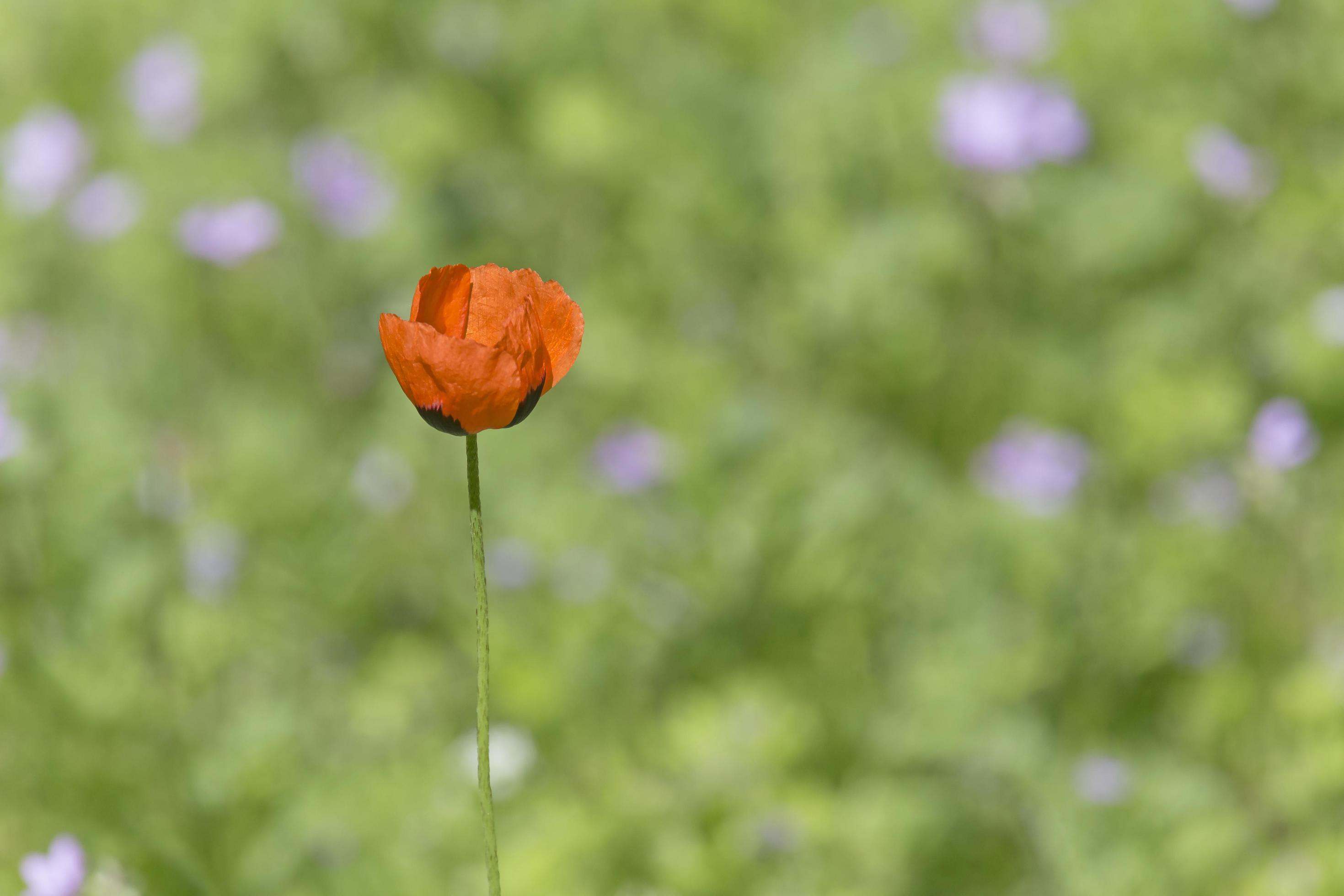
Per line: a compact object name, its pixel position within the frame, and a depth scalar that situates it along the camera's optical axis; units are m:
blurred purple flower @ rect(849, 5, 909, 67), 5.96
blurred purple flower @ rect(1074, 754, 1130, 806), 3.11
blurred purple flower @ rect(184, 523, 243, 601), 3.91
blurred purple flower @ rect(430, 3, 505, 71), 5.94
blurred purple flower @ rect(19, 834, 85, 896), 2.21
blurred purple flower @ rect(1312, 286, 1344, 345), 4.34
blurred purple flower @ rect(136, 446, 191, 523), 4.01
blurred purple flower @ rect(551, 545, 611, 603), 3.90
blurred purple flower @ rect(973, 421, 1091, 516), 4.11
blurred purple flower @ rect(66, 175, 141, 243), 5.41
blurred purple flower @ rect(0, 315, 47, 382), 4.35
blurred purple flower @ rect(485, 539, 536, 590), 4.06
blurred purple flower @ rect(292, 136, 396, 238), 5.37
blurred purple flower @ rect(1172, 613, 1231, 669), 3.79
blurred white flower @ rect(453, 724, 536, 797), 3.30
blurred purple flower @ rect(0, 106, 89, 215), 5.33
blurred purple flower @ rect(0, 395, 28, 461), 3.44
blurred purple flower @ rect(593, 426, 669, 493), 4.18
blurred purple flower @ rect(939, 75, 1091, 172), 4.91
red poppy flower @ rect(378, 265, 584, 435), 1.64
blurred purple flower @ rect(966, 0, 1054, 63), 5.71
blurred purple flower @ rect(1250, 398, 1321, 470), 3.79
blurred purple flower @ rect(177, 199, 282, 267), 4.58
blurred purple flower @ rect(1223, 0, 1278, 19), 5.11
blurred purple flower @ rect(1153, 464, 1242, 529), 4.05
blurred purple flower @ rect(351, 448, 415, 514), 4.45
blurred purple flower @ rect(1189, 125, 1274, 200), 4.88
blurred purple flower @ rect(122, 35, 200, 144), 5.75
